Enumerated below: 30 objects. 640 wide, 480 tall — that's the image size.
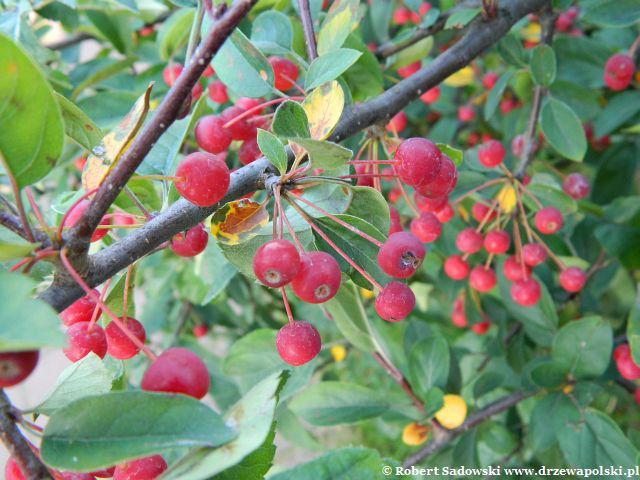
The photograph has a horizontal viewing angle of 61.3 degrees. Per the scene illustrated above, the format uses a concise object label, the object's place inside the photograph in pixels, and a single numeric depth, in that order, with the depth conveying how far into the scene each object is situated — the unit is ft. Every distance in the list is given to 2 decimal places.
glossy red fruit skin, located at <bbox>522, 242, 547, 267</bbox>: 0.63
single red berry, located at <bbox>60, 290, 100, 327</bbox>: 0.39
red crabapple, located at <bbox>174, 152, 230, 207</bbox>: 0.33
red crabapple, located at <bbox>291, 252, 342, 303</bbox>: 0.33
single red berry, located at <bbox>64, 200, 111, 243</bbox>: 0.39
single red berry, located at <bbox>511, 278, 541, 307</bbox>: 0.65
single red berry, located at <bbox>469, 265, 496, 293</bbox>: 0.69
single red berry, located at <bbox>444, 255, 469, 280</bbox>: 0.70
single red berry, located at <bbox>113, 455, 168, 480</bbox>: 0.32
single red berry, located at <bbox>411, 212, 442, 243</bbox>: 0.53
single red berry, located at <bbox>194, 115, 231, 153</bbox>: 0.46
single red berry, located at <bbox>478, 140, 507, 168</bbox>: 0.62
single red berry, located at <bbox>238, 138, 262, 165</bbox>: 0.48
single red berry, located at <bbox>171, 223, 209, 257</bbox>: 0.41
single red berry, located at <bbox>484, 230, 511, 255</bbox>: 0.63
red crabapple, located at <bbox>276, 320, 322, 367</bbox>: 0.37
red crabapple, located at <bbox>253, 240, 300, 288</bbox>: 0.31
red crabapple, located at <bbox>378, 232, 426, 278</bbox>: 0.36
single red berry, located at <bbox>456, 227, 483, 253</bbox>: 0.65
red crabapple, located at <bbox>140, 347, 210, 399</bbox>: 0.28
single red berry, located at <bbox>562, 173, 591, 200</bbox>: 0.71
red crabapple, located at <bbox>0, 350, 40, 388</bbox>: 0.26
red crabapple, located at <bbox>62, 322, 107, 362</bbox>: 0.36
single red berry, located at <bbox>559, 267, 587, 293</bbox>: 0.66
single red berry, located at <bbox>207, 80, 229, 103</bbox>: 0.64
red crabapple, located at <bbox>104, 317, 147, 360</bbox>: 0.37
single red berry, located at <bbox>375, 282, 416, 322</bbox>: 0.37
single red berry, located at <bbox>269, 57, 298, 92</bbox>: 0.55
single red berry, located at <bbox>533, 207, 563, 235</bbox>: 0.61
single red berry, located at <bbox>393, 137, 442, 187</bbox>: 0.36
